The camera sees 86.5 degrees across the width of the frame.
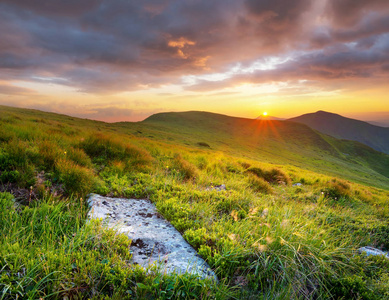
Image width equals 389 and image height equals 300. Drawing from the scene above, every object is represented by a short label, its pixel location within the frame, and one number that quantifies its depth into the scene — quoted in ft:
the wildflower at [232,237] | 13.75
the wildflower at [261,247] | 12.65
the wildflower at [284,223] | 15.38
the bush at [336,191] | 36.77
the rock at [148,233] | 12.12
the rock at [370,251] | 17.16
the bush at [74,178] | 19.52
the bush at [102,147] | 31.78
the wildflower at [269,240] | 12.79
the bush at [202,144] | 172.65
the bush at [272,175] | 42.78
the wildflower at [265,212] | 18.47
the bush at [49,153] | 21.90
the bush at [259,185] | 32.83
